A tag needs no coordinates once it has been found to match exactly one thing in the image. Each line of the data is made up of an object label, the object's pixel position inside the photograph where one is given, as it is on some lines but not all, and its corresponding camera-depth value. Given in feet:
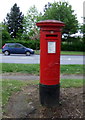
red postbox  9.97
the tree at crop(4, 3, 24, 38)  120.39
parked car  55.10
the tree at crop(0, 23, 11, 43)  88.65
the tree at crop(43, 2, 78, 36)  78.69
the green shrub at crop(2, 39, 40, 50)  76.41
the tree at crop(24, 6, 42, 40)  82.14
